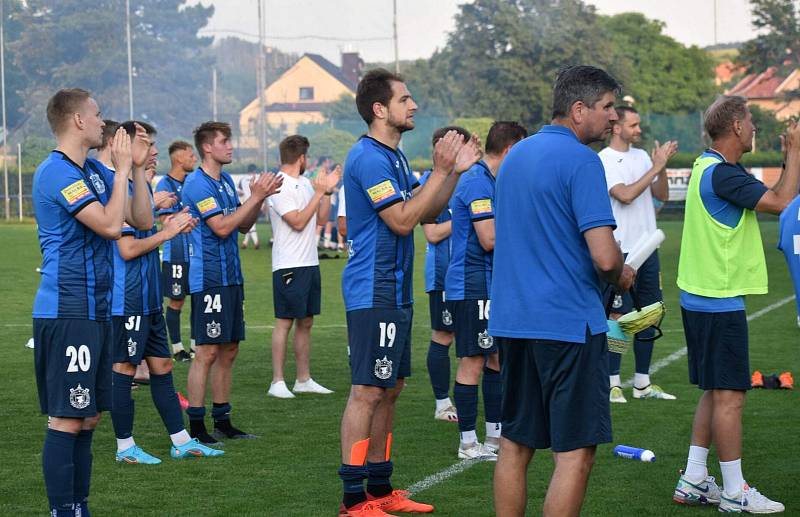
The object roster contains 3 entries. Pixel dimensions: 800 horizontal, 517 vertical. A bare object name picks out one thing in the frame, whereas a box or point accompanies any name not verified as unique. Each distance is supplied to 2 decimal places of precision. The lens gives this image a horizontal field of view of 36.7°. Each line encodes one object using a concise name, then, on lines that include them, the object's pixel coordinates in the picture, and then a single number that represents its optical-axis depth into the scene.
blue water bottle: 7.80
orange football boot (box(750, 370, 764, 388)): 10.54
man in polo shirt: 4.82
